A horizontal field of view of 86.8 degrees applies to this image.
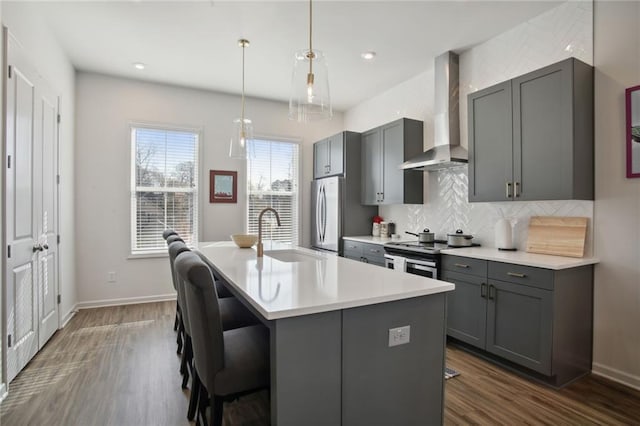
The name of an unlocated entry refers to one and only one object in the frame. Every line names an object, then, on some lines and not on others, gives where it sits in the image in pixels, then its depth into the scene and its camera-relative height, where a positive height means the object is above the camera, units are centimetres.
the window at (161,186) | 468 +37
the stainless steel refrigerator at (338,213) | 484 +0
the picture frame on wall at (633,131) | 244 +61
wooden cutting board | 272 -18
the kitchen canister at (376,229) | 492 -23
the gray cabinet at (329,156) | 495 +88
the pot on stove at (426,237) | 380 -27
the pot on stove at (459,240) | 344 -27
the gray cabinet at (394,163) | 421 +67
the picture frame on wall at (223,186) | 504 +39
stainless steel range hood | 377 +117
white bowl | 328 -27
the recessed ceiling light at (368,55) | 380 +180
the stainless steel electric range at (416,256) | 324 -44
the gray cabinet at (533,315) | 244 -79
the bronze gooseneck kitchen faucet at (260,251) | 278 -32
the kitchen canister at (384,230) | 477 -24
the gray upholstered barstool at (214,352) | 142 -66
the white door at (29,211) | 243 +0
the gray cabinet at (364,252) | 405 -50
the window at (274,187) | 536 +41
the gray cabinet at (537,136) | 258 +66
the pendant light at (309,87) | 218 +82
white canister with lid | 316 -20
